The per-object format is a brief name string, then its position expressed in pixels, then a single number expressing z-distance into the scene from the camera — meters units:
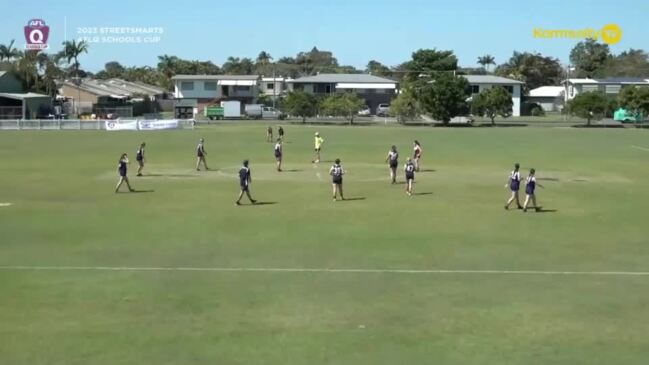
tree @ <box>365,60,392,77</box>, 170.85
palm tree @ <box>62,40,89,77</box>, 121.75
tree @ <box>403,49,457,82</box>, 128.38
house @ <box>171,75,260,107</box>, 117.06
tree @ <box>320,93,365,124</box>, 93.75
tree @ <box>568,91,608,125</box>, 90.00
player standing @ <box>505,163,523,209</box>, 25.67
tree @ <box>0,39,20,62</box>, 126.04
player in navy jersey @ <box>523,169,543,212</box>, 25.29
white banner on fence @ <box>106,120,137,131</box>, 77.58
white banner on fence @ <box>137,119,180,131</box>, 78.50
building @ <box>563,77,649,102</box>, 120.13
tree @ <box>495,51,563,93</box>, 161.38
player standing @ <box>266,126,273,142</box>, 60.33
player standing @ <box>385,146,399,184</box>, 33.22
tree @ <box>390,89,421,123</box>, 92.00
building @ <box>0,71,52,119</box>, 86.06
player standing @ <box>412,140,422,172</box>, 37.56
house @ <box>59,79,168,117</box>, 105.10
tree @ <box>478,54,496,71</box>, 187.75
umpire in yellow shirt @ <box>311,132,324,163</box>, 41.53
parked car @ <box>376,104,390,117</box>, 109.71
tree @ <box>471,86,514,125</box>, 92.56
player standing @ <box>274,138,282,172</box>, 38.47
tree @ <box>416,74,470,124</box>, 86.69
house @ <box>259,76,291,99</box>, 145.52
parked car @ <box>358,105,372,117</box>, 116.50
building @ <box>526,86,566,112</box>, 140.00
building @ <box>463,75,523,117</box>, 120.00
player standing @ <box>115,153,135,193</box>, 30.02
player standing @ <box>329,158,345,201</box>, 27.83
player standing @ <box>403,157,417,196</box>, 29.67
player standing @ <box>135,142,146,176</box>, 35.53
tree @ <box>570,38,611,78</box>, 163.88
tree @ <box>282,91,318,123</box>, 92.44
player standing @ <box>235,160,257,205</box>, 26.23
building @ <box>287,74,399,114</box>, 119.44
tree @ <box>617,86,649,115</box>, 86.50
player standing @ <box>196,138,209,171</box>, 38.41
